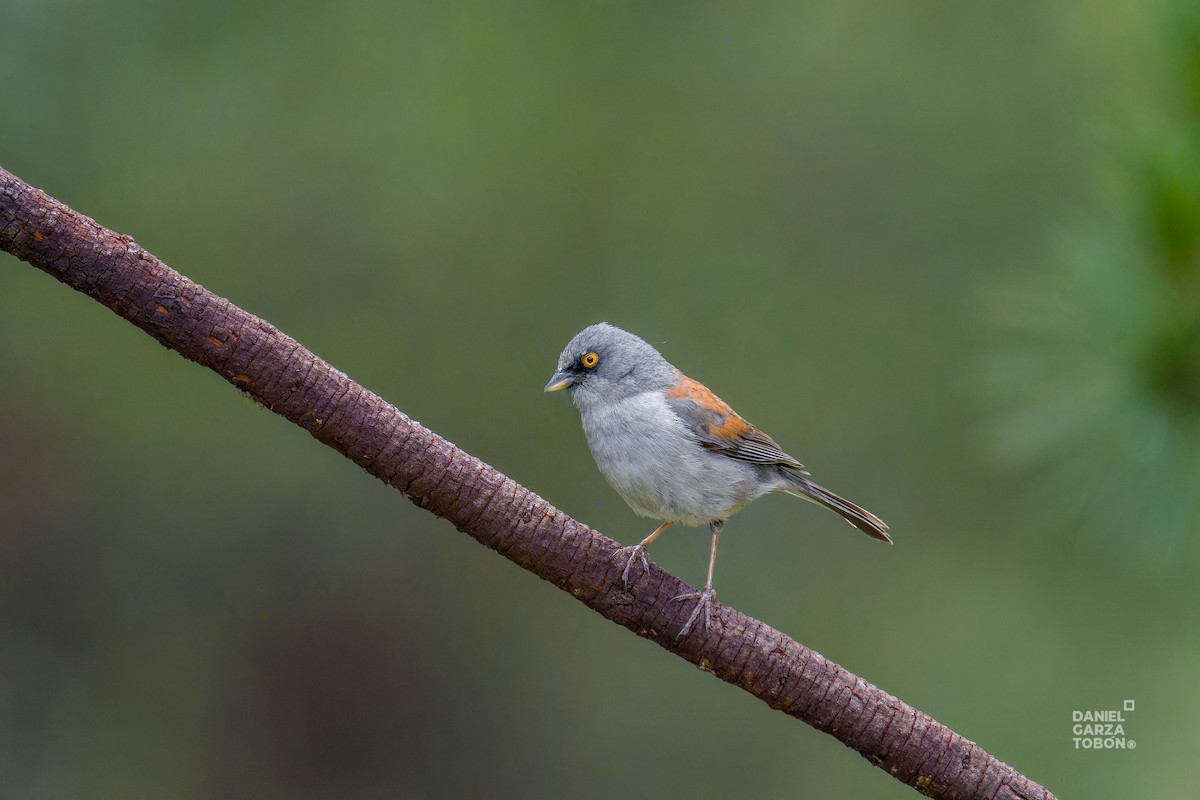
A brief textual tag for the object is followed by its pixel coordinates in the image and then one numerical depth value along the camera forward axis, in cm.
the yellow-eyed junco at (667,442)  738
